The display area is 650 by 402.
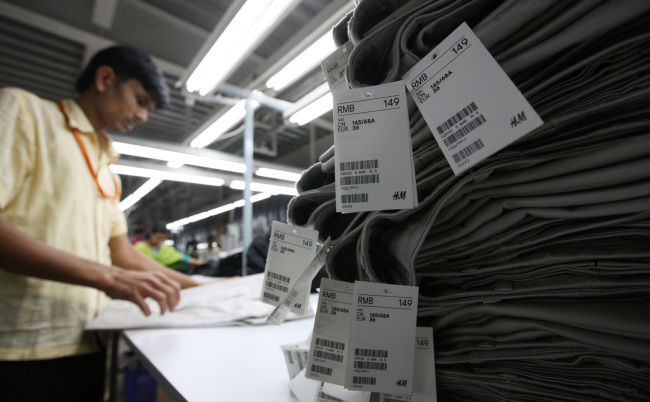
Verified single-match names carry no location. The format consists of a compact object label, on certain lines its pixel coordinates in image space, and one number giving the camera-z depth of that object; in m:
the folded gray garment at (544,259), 0.25
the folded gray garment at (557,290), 0.26
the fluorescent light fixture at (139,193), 4.18
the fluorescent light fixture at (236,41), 1.11
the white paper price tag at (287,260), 0.41
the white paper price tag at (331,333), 0.35
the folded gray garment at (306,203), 0.38
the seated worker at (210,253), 4.07
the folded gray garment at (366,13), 0.34
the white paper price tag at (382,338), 0.31
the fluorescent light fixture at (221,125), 2.03
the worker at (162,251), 2.90
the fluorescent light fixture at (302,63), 1.29
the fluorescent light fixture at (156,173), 2.91
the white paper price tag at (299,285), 0.35
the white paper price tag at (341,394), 0.36
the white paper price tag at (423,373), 0.33
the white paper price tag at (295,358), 0.45
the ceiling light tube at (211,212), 5.28
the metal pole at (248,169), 2.02
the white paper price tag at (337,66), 0.39
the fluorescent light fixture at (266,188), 3.71
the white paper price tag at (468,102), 0.23
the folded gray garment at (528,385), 0.26
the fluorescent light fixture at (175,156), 2.08
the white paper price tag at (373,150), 0.29
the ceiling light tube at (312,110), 1.61
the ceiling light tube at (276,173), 2.85
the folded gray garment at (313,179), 0.41
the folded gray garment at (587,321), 0.23
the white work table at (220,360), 0.43
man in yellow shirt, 0.72
